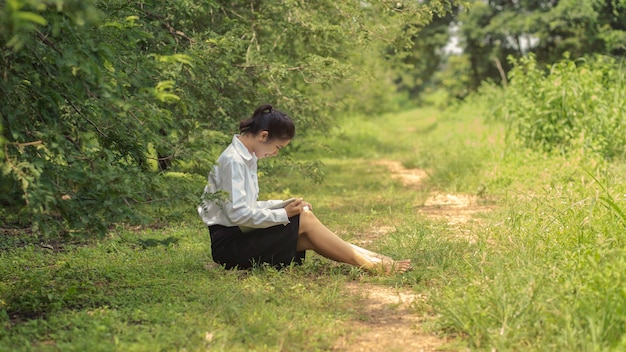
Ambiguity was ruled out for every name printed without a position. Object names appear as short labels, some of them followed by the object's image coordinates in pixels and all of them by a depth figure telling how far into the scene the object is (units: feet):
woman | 18.81
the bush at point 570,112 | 35.50
